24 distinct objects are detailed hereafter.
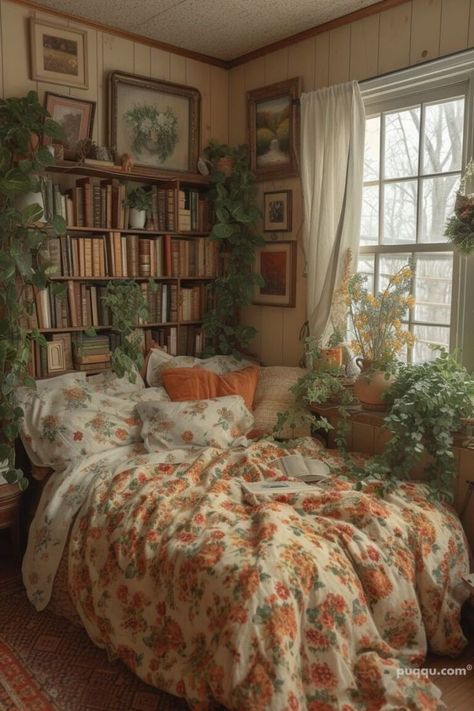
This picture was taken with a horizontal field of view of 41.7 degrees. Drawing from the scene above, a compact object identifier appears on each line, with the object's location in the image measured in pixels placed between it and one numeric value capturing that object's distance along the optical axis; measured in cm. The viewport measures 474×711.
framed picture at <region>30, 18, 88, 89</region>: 327
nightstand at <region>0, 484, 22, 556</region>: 291
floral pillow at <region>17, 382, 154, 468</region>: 293
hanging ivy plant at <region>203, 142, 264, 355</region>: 379
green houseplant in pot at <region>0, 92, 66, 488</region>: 291
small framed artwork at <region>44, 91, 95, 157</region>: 336
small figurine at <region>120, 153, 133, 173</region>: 348
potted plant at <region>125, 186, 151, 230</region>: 360
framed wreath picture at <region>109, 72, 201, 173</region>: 362
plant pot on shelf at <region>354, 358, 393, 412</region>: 298
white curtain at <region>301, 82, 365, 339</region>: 330
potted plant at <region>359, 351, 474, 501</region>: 263
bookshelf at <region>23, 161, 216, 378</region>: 333
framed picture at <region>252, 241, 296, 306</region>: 380
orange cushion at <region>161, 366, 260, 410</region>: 336
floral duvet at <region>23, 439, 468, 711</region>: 189
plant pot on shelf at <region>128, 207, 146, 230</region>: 360
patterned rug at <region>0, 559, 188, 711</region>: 214
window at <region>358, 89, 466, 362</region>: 305
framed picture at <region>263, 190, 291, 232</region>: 378
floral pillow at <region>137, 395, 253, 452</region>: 308
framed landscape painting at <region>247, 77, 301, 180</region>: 365
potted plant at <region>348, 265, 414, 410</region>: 300
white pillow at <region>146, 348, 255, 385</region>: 361
